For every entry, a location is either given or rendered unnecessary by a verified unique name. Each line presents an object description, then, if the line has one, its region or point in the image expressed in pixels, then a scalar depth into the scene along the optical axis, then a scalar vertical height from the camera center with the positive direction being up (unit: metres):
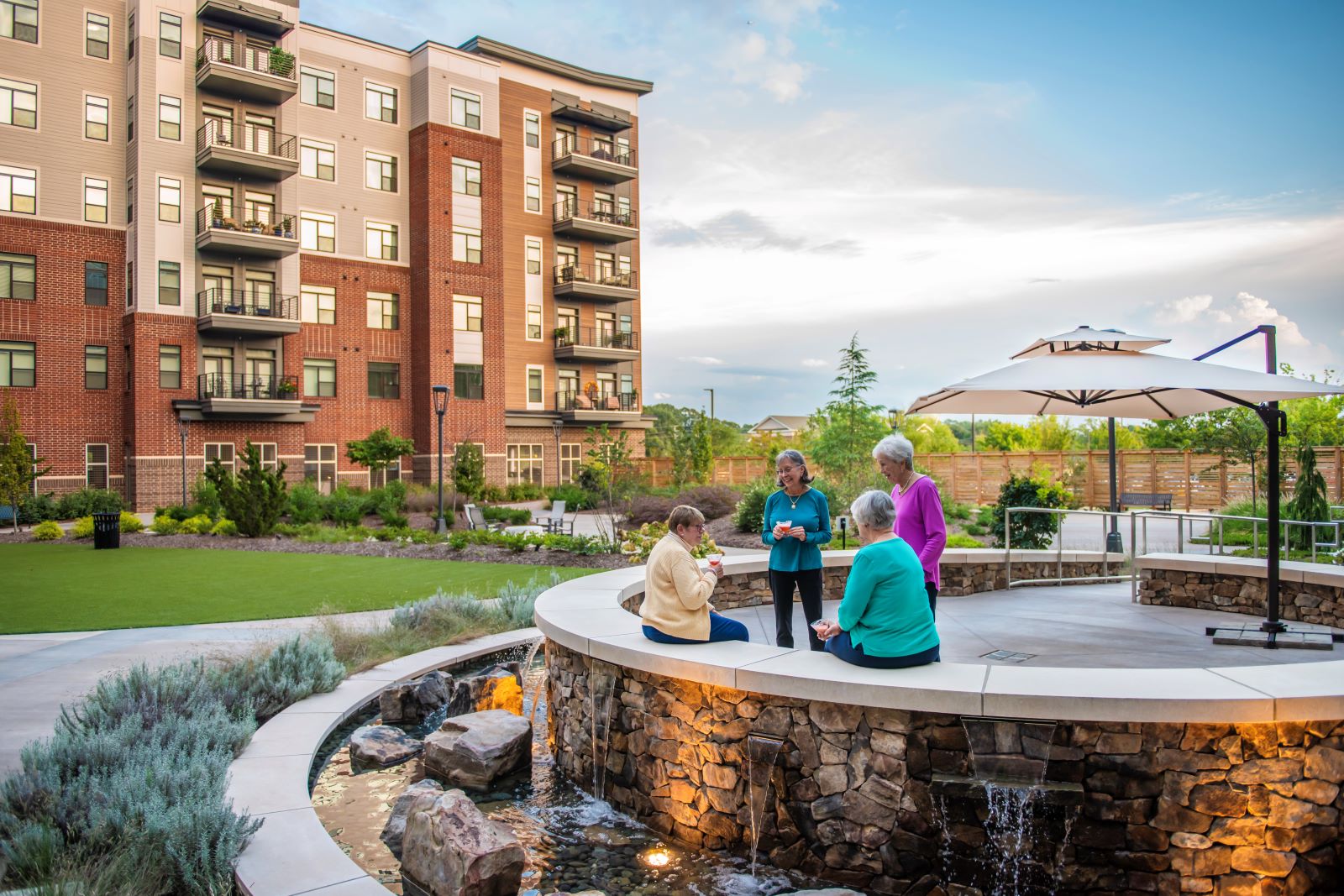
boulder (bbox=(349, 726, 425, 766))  6.24 -2.21
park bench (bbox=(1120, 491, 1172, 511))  29.70 -1.89
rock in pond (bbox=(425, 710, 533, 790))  5.92 -2.13
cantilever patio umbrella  6.94 +0.58
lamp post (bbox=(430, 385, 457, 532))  24.23 +1.48
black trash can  19.94 -1.87
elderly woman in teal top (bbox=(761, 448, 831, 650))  6.41 -0.65
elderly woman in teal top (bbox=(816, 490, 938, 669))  4.63 -0.83
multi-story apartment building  30.31 +8.54
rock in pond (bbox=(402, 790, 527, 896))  4.21 -2.03
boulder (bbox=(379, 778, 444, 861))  4.91 -2.17
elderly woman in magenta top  5.99 -0.42
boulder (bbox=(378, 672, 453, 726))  7.14 -2.13
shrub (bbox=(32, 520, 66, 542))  22.14 -2.09
